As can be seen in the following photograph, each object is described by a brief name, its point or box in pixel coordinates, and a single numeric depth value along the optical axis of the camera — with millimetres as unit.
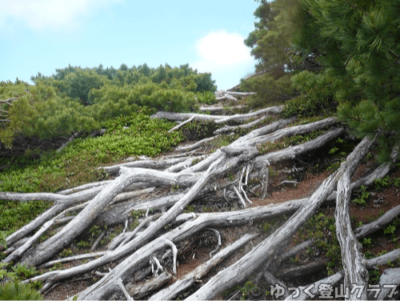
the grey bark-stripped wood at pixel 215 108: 16531
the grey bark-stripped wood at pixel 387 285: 4340
